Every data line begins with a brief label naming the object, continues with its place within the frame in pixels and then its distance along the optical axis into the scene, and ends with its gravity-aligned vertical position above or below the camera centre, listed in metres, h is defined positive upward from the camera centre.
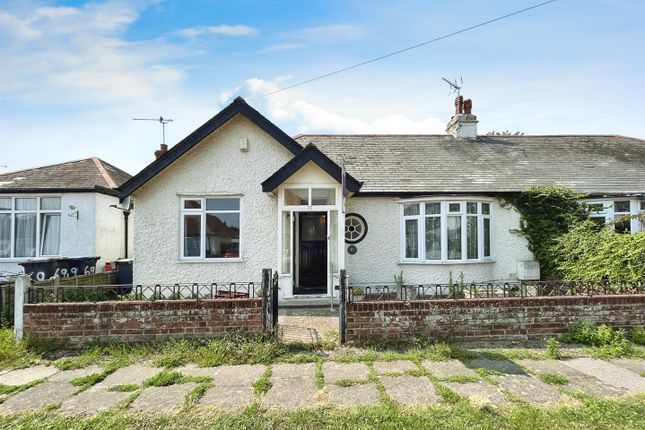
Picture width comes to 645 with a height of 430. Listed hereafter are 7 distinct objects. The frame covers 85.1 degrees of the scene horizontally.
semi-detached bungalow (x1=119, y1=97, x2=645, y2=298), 10.20 +0.79
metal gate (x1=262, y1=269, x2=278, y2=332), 6.32 -1.22
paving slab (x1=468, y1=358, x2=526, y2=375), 5.27 -2.03
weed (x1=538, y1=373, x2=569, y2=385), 4.91 -2.04
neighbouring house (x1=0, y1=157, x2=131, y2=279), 12.42 +0.65
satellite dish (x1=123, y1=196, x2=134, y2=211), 10.85 +1.12
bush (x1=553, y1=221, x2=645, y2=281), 7.77 -0.52
